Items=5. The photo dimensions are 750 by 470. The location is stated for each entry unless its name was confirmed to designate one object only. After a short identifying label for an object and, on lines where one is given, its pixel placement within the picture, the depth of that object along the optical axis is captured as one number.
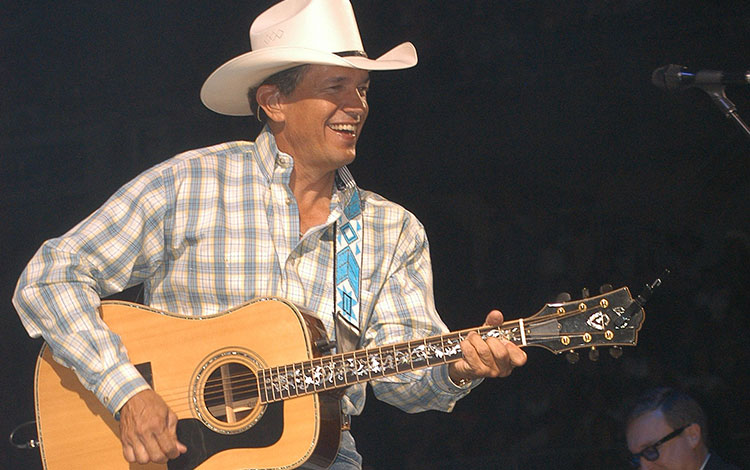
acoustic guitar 5.89
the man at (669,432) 8.62
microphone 5.27
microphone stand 5.35
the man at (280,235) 6.45
